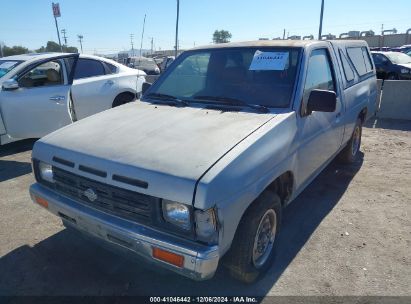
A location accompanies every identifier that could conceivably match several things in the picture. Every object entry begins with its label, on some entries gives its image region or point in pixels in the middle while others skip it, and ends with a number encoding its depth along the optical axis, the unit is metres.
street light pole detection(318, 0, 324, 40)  20.24
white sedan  5.69
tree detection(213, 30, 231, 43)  101.12
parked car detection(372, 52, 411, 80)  14.48
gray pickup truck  2.22
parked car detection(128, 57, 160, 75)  23.44
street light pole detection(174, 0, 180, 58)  24.25
